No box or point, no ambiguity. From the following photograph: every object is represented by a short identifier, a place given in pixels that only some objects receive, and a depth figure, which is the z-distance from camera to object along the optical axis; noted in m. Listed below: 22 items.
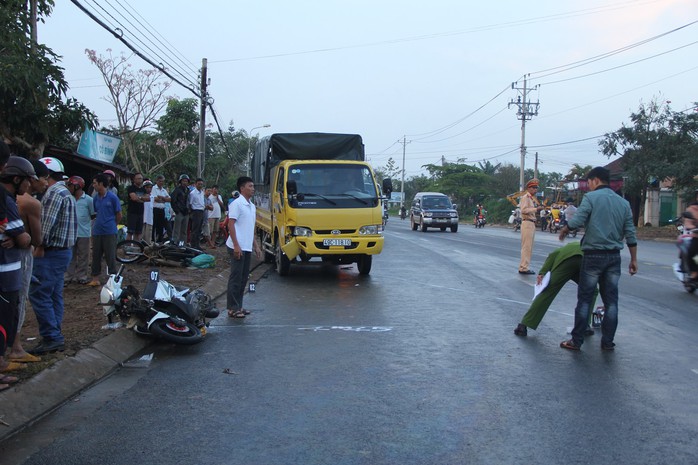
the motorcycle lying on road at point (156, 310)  6.89
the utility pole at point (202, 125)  23.81
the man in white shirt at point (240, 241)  8.63
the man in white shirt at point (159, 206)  16.02
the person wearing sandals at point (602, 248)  6.68
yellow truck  12.29
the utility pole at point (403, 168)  77.62
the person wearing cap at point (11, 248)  5.00
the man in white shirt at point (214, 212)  19.41
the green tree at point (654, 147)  32.97
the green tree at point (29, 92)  10.34
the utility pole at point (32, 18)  12.30
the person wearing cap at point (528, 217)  12.76
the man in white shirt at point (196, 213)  16.44
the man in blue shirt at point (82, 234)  10.41
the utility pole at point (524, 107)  51.81
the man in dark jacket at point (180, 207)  15.57
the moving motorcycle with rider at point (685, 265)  10.98
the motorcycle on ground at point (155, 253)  13.11
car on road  33.22
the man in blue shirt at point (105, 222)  10.45
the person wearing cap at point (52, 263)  6.14
